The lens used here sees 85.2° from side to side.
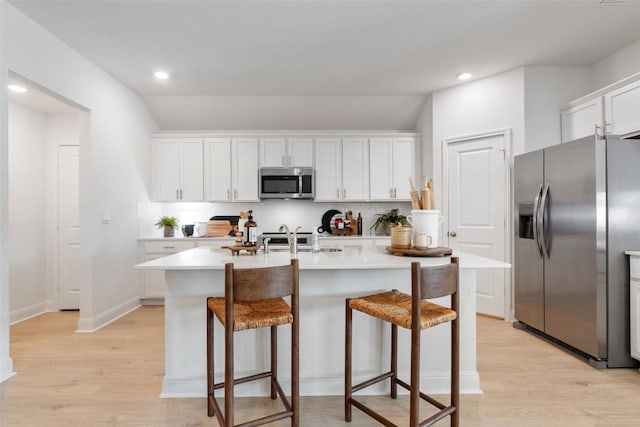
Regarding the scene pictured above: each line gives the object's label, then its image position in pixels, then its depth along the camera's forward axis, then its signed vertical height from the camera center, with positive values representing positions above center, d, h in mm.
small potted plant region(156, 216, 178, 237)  4598 -107
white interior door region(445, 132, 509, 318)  3752 +140
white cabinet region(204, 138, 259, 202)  4762 +708
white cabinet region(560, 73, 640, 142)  2797 +926
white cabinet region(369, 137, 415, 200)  4805 +652
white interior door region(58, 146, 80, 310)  4250 -130
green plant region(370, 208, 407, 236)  4812 -68
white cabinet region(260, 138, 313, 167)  4770 +871
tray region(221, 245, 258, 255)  2350 -219
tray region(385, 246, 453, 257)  2154 -224
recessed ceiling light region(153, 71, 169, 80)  3705 +1543
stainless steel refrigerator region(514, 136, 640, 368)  2537 -192
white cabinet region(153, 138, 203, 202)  4746 +682
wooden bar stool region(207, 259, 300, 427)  1542 -474
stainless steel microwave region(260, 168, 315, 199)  4695 +453
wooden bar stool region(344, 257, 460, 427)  1545 -483
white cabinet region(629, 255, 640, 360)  2441 -648
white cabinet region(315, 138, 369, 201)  4793 +639
